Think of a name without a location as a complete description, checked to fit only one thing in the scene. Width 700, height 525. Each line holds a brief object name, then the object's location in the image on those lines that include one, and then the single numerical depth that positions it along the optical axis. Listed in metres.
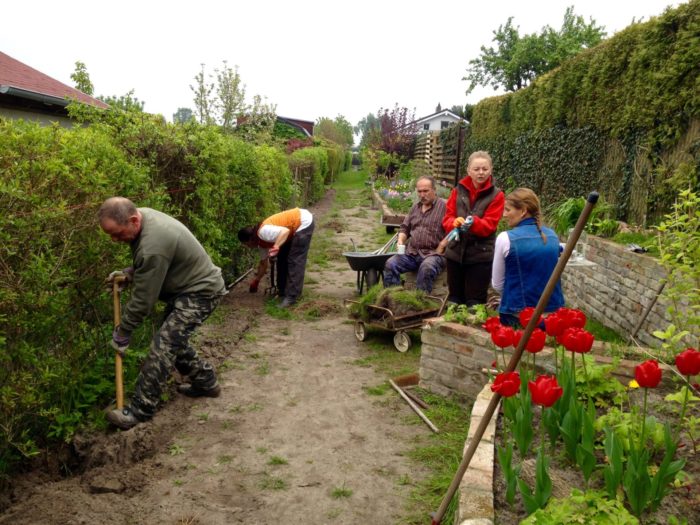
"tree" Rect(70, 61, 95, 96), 15.66
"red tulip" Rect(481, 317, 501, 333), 2.64
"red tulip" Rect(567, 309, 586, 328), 2.42
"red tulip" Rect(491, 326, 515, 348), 2.51
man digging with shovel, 3.57
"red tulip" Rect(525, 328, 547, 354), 2.48
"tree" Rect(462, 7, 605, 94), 38.25
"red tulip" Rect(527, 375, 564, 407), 2.07
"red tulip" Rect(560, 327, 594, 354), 2.29
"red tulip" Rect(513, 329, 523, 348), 2.54
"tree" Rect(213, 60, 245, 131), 19.47
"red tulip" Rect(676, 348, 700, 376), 1.97
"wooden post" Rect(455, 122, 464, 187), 16.48
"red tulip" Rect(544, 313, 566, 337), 2.41
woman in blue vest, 3.64
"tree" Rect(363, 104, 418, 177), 27.48
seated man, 6.29
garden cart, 5.54
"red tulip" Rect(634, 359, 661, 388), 2.03
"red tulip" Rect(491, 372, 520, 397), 2.06
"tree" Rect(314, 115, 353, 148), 54.62
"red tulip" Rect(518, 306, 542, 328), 2.62
